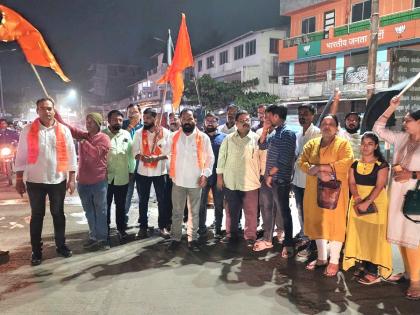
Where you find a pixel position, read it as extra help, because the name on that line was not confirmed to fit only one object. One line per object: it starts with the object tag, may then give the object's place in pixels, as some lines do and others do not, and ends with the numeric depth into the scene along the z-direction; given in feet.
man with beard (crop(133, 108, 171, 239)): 19.60
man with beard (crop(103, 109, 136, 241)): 18.76
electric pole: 27.17
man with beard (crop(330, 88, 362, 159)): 19.12
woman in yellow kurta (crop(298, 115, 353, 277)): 14.71
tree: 80.42
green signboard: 76.26
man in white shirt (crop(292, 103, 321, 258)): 17.44
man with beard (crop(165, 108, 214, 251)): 18.02
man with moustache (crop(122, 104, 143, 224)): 21.77
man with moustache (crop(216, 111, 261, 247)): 18.28
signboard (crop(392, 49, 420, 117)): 25.49
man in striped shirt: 16.79
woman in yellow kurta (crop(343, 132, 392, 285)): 13.93
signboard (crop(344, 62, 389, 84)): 61.00
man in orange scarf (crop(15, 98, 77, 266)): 15.72
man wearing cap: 17.62
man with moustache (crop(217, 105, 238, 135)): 22.60
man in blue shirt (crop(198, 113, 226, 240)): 20.28
